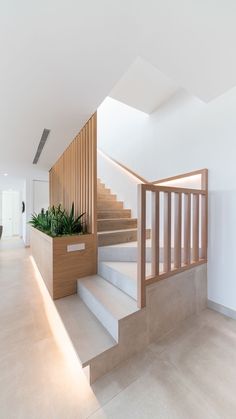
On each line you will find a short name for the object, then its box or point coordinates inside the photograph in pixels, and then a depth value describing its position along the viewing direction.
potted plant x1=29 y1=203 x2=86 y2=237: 2.30
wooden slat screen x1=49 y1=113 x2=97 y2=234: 2.40
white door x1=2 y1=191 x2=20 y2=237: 9.31
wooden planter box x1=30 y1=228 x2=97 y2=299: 2.04
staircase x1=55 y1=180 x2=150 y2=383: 1.28
